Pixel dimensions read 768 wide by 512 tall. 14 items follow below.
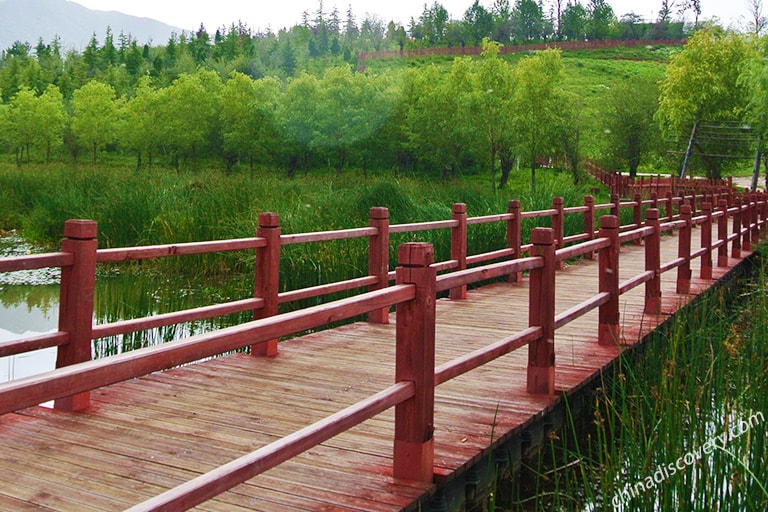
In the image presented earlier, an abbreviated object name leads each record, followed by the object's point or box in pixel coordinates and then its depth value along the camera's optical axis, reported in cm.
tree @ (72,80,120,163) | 5884
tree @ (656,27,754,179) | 3675
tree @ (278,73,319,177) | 5228
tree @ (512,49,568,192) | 3531
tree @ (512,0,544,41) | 11981
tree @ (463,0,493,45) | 11450
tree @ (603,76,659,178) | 4594
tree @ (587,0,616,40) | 11256
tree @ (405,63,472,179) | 4262
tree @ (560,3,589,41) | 11612
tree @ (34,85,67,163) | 5706
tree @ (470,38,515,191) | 3750
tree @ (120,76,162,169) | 5772
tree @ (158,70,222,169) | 5616
